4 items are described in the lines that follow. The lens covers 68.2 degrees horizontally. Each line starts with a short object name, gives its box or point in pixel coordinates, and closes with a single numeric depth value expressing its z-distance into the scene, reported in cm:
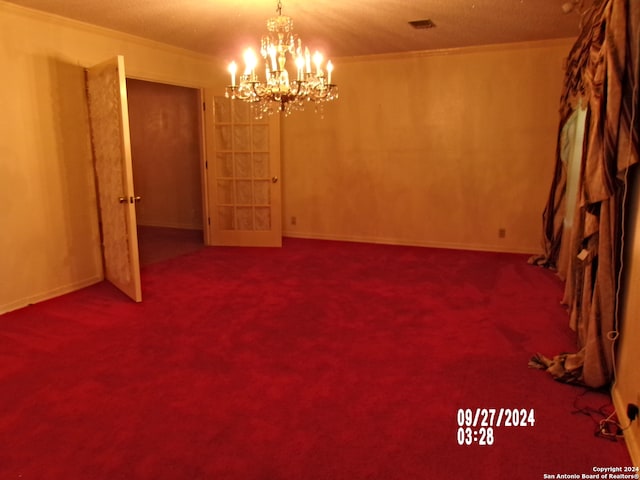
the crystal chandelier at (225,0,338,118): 338
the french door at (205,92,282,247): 616
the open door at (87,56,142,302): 391
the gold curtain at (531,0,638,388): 232
